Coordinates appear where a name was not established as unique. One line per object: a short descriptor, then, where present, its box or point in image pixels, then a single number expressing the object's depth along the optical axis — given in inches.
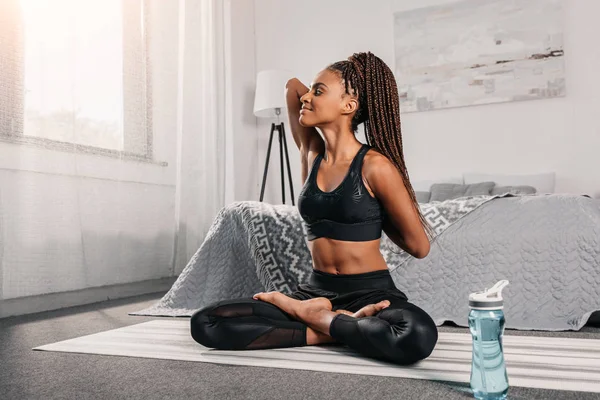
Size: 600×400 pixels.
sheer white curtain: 106.7
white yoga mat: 52.1
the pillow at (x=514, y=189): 142.7
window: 106.3
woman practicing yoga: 62.6
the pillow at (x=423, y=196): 148.3
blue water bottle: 42.6
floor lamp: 176.4
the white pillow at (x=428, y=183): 163.5
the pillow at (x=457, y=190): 146.7
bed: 83.0
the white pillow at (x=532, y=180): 155.6
